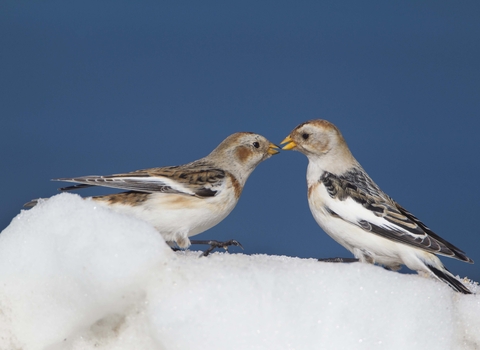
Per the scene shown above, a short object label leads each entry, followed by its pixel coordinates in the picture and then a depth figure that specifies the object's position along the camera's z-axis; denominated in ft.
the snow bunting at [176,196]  19.51
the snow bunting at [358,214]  18.26
